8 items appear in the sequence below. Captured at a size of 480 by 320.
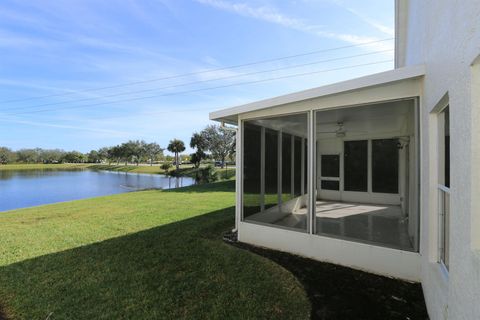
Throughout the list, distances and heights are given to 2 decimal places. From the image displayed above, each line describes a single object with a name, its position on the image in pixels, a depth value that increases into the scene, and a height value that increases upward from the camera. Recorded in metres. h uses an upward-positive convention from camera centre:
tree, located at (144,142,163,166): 65.06 +2.74
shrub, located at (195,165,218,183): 23.11 -1.27
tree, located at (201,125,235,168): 30.80 +2.40
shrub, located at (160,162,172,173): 42.81 -1.01
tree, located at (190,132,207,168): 32.53 +1.93
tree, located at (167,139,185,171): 43.78 +2.59
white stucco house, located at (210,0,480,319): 1.45 -0.05
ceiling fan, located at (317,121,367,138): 6.05 +0.81
